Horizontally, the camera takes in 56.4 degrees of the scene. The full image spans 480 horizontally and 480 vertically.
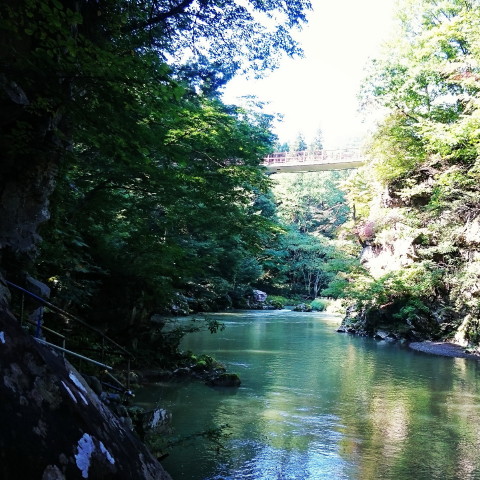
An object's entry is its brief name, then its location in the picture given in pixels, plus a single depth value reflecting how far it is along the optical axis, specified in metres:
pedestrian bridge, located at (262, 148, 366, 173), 30.08
